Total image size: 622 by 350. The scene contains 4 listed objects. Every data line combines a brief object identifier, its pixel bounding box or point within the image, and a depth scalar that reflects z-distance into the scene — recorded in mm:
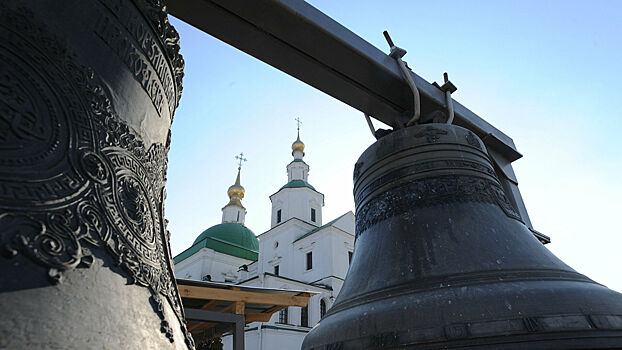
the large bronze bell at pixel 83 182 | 612
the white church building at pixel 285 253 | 18750
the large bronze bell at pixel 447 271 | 1175
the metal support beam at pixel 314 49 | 2002
